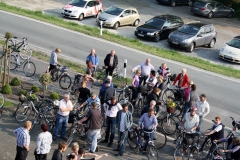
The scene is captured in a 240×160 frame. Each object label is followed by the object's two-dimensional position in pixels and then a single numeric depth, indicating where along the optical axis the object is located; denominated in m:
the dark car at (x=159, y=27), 31.41
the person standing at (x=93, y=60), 20.44
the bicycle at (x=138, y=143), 14.30
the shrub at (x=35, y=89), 18.48
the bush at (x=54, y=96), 17.67
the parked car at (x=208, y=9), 41.16
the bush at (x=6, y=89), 18.17
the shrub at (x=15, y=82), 19.11
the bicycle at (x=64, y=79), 19.95
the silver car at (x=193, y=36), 30.12
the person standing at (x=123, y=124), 14.69
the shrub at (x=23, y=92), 17.34
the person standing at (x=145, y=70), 19.62
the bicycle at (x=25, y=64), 21.00
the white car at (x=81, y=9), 34.47
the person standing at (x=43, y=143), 12.72
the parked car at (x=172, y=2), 43.92
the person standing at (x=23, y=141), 12.64
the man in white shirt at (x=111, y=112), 15.23
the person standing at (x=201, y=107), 16.16
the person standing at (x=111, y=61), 20.58
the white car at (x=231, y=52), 28.94
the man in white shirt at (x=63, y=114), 15.00
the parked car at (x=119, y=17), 33.47
